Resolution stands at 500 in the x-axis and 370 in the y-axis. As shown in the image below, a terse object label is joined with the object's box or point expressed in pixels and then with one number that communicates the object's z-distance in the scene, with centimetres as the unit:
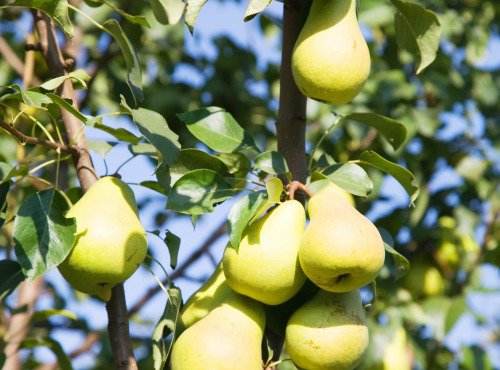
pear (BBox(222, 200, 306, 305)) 161
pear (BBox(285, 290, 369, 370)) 161
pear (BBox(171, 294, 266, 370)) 160
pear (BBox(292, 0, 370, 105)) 164
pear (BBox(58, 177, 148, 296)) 162
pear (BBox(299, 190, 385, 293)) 159
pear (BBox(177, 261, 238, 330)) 168
